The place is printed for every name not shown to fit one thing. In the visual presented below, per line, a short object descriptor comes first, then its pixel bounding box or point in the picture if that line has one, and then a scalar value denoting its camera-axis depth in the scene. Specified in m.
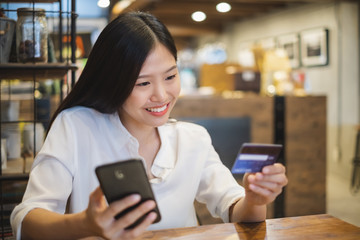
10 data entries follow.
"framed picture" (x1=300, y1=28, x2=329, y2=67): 7.08
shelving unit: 1.66
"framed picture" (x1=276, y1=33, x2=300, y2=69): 7.82
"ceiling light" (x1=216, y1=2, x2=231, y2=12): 3.40
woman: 1.19
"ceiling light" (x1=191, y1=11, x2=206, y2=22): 3.72
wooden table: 1.12
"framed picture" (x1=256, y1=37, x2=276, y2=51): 8.54
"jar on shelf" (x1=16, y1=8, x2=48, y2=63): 1.71
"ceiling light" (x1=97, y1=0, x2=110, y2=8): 2.49
